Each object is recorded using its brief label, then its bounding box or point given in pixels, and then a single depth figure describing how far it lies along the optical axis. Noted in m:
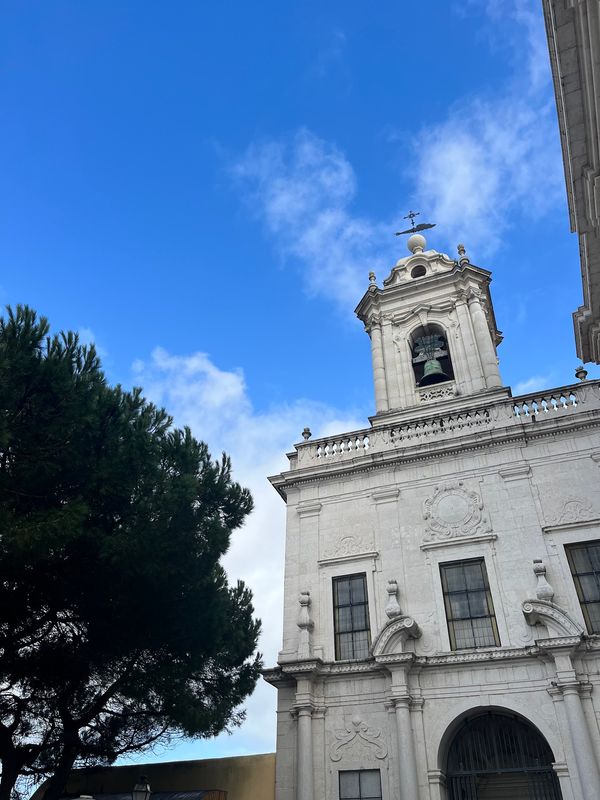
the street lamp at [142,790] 11.19
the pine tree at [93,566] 11.37
